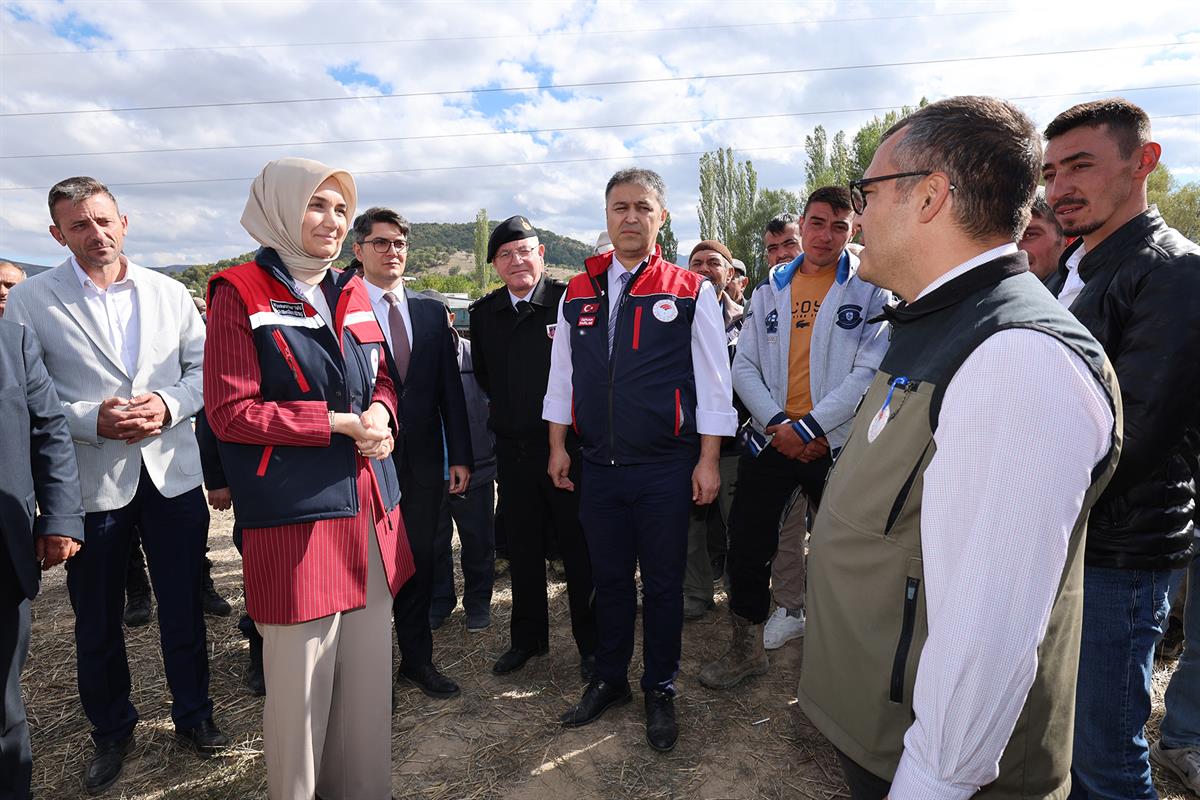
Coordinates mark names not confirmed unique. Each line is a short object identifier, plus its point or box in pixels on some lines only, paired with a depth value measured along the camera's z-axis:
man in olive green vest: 0.98
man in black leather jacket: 1.80
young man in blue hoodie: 3.07
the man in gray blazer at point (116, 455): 2.78
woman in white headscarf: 2.09
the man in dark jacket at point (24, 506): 2.22
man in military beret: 3.50
